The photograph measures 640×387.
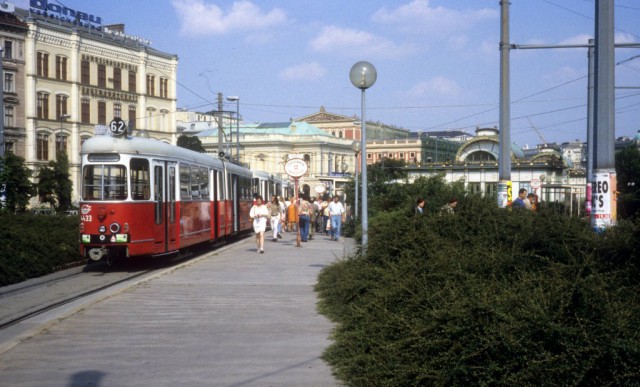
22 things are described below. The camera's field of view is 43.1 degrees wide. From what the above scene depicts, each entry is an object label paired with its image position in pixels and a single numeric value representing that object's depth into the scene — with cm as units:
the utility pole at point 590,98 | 2247
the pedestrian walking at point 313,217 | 3517
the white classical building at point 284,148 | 11538
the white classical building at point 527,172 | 4175
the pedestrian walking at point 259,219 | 2412
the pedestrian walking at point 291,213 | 3704
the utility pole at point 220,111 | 4506
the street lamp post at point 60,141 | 7241
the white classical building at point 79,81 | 7075
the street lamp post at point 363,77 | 1675
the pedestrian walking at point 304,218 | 3080
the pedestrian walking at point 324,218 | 3628
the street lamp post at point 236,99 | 5899
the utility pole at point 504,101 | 2075
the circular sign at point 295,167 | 2688
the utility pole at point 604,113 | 1139
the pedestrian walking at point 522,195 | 2062
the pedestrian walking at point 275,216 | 3234
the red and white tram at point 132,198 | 1848
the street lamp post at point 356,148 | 2828
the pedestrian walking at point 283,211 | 4114
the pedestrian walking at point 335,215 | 3184
